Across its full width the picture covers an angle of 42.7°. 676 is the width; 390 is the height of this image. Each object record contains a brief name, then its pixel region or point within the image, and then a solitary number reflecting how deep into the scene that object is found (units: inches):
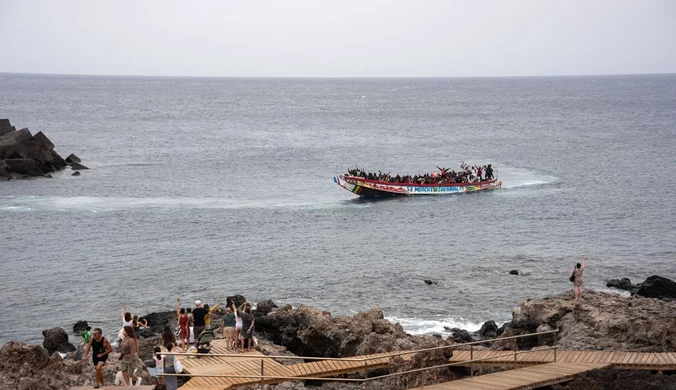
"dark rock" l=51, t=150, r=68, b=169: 3378.4
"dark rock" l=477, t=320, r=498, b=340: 1369.3
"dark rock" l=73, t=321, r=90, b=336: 1459.2
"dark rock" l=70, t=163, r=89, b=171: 3410.4
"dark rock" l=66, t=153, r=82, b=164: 3536.2
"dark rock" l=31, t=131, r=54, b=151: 3298.5
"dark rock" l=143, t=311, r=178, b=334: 1342.3
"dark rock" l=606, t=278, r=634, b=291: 1644.9
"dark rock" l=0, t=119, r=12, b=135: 3378.0
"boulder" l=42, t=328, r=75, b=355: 1323.8
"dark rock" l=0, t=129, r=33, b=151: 3166.8
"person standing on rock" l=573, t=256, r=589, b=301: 1181.7
